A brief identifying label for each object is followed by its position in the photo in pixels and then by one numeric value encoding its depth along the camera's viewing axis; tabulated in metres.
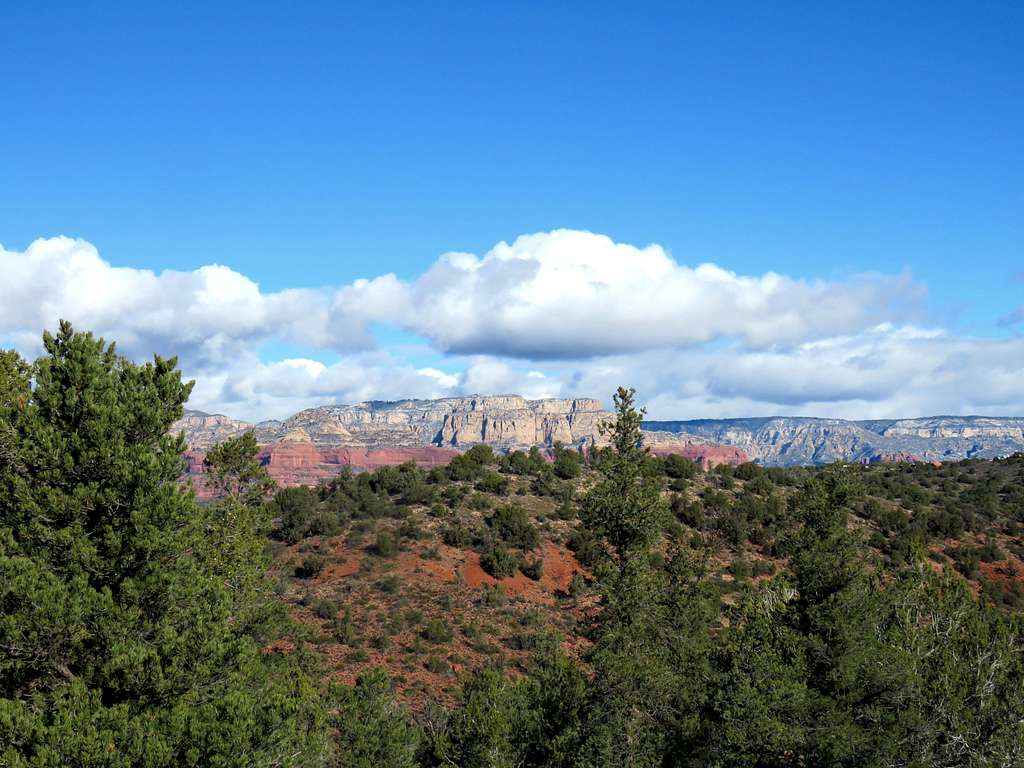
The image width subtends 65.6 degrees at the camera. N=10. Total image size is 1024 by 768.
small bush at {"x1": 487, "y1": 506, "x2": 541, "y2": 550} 51.62
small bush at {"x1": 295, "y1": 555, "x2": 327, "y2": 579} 46.88
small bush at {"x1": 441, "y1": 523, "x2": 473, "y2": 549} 50.78
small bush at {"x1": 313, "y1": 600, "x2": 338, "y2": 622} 40.91
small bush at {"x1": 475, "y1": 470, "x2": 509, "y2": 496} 62.03
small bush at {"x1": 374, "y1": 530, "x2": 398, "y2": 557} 49.03
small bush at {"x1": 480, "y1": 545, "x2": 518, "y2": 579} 47.78
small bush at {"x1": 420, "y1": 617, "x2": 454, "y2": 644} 39.03
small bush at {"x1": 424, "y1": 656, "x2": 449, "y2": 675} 36.50
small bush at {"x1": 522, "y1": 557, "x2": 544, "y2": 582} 48.38
